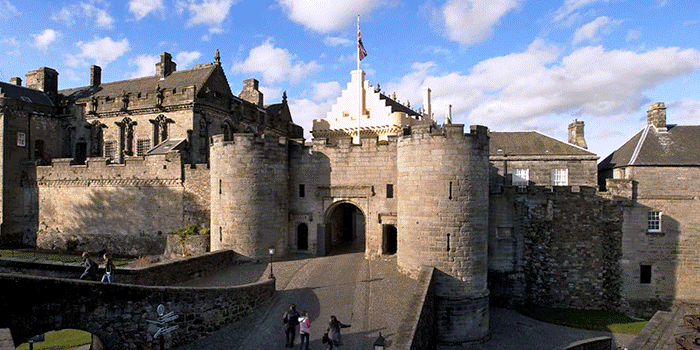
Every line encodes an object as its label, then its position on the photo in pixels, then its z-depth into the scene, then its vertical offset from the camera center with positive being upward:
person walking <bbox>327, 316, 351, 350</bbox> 10.98 -4.23
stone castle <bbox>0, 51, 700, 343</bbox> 16.44 -0.83
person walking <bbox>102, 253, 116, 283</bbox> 12.69 -2.95
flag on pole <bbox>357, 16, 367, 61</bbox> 23.59 +7.47
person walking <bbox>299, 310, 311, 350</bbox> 11.18 -4.21
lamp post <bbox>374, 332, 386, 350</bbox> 9.86 -4.04
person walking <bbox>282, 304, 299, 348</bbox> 11.61 -4.20
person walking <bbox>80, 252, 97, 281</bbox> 12.34 -2.89
